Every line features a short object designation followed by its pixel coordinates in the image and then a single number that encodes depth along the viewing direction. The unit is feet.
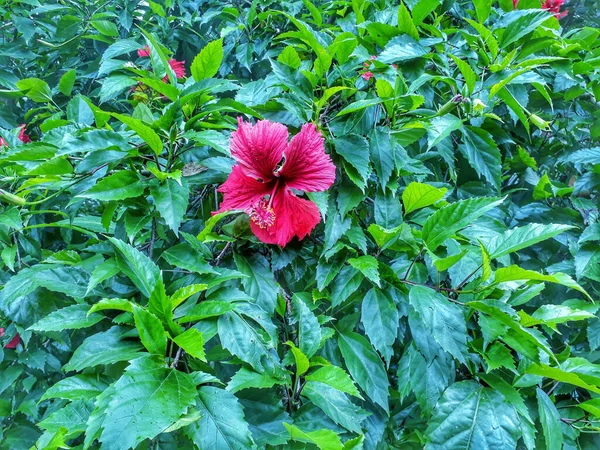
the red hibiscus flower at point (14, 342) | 3.94
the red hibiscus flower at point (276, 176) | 2.38
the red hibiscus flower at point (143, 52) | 5.20
